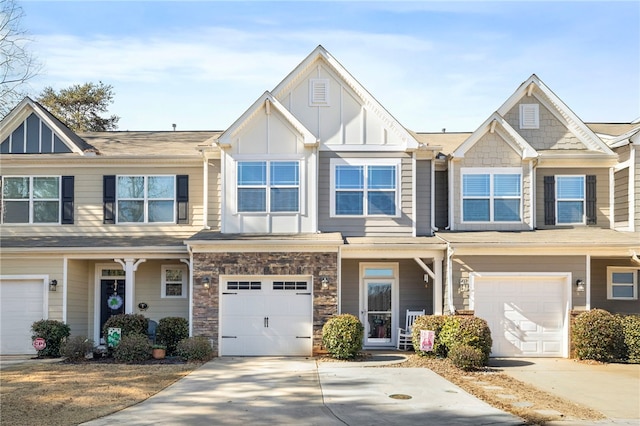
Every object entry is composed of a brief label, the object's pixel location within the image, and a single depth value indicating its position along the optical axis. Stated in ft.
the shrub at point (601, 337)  58.75
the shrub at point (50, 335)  61.72
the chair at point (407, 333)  65.62
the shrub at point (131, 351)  56.70
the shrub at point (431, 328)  58.59
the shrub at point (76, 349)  56.85
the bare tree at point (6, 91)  80.28
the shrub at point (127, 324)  60.03
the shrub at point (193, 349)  56.59
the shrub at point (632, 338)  58.70
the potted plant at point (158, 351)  58.44
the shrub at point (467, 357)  53.78
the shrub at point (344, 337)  57.21
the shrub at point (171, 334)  60.64
